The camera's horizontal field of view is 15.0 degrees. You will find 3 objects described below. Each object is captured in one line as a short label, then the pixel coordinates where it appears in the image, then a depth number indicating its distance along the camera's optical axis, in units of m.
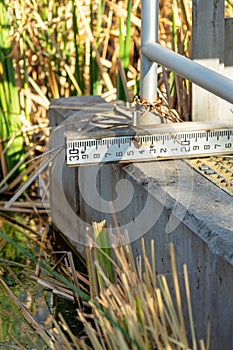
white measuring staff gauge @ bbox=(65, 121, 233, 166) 2.83
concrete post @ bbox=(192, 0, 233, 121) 3.14
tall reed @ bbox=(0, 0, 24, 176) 4.21
